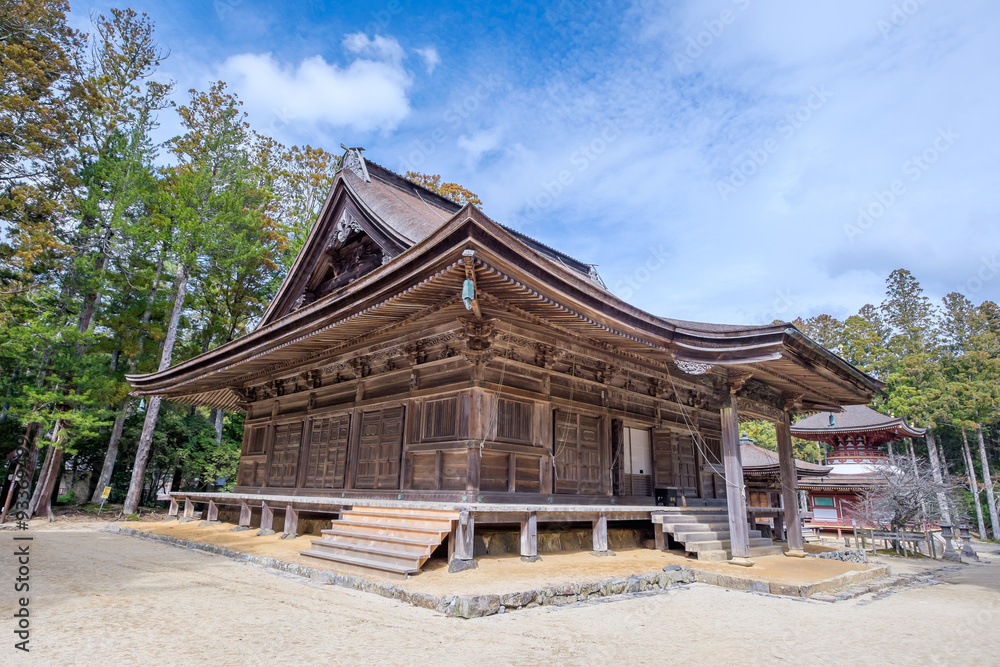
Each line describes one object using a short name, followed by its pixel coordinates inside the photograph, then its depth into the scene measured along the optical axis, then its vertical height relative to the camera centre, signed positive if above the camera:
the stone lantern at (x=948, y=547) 18.06 -1.17
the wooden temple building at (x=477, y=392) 8.02 +2.16
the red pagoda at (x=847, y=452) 27.71 +2.94
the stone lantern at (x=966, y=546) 19.00 -1.15
